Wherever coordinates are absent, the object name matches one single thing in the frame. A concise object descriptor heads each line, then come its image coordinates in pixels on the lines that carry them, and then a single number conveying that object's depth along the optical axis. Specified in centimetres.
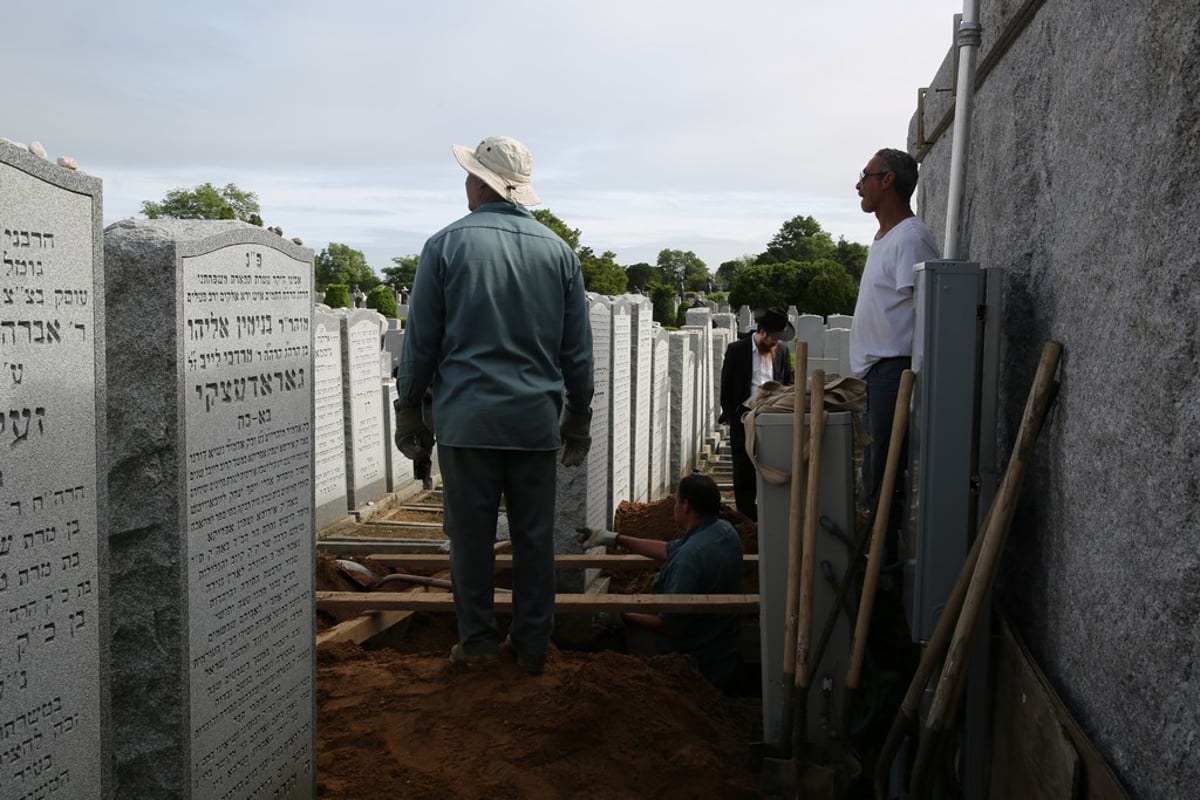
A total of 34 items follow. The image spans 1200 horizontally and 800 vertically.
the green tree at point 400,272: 9242
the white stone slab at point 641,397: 888
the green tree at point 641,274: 9503
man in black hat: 828
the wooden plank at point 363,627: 485
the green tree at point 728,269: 12419
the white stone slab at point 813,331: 2281
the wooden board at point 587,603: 497
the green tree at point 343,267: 9041
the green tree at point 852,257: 7650
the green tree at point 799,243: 9262
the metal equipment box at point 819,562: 384
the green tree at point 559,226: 5812
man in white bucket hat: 409
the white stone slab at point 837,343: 1728
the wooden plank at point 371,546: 777
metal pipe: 439
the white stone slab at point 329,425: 893
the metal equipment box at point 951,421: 344
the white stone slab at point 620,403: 764
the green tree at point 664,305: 4959
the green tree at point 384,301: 4591
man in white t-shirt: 423
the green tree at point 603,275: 5466
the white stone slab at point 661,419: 1049
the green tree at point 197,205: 6886
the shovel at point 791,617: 368
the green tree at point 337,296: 4662
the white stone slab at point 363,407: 946
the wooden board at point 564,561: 596
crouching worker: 518
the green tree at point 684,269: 12712
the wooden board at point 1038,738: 247
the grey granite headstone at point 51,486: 210
